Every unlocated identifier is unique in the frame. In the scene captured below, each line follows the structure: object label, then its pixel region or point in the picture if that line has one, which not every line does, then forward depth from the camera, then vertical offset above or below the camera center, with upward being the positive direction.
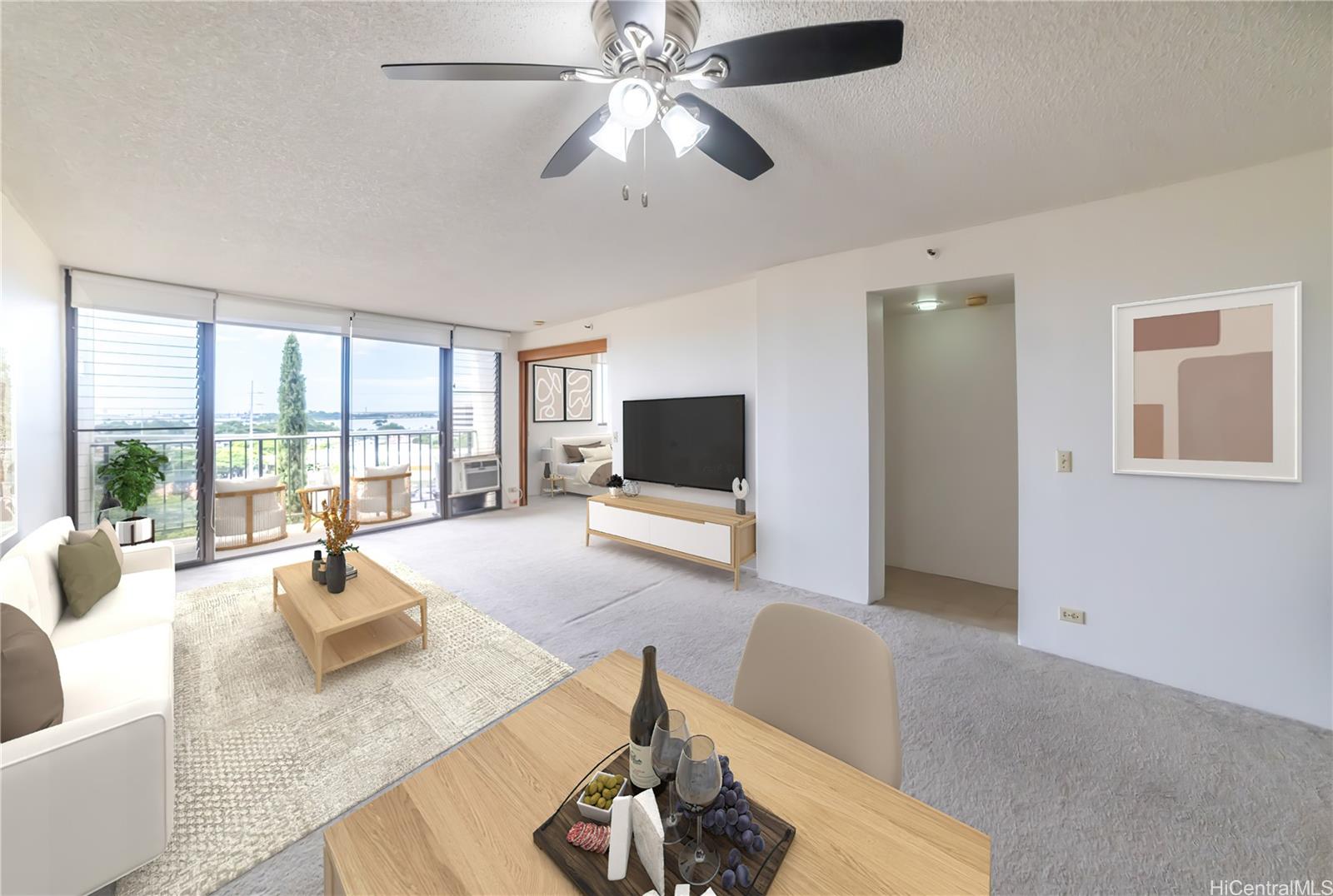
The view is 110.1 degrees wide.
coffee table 2.32 -0.87
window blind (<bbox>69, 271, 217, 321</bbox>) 3.47 +1.19
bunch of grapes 0.71 -0.64
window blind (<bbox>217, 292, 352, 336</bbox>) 4.16 +1.25
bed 6.99 -0.39
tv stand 3.68 -0.73
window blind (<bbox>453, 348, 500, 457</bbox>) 6.11 +0.58
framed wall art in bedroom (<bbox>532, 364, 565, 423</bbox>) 7.28 +0.83
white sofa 1.15 -0.90
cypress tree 4.98 +0.36
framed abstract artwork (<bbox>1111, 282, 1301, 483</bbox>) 2.03 +0.27
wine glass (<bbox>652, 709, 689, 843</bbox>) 0.83 -0.53
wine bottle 0.86 -0.54
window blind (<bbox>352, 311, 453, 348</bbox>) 4.97 +1.31
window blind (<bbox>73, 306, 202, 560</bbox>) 3.64 +0.37
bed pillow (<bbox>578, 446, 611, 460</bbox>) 7.52 -0.13
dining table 0.73 -0.67
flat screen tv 4.00 +0.04
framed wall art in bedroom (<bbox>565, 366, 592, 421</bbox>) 7.90 +0.89
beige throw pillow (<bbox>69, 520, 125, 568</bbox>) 2.53 -0.50
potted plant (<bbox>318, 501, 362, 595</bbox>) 2.64 -0.56
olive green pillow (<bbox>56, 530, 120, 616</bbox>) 2.27 -0.64
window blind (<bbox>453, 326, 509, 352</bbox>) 5.82 +1.39
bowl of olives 0.81 -0.64
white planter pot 3.43 -0.64
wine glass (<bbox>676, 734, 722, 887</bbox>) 0.75 -0.55
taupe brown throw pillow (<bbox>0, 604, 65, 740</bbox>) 1.27 -0.68
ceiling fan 1.07 +0.97
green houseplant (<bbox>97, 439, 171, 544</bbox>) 3.49 -0.27
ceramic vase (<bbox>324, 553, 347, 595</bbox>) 2.63 -0.72
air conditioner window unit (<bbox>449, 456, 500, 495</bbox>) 6.07 -0.40
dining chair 1.09 -0.62
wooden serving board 0.72 -0.68
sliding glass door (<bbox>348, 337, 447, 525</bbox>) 5.32 +0.17
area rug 1.51 -1.20
